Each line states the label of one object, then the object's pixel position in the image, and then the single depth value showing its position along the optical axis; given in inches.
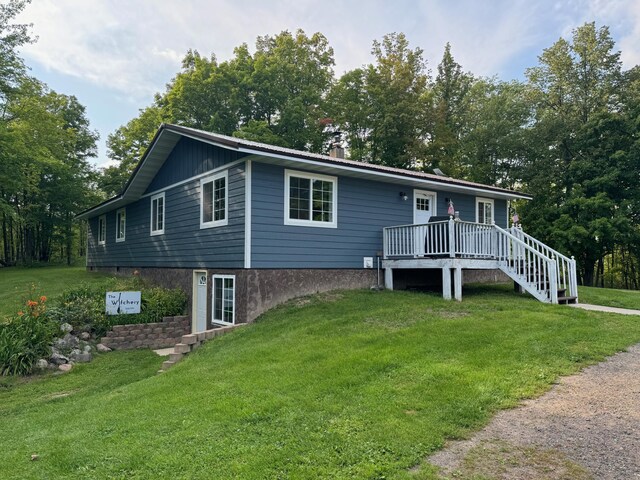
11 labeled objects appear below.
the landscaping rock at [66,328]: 359.8
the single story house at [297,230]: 371.6
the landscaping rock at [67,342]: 339.7
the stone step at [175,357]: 302.8
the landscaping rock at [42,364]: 309.7
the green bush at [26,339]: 302.5
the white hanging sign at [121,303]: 392.5
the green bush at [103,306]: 383.9
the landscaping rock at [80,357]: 333.7
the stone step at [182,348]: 310.7
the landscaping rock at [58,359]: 321.7
